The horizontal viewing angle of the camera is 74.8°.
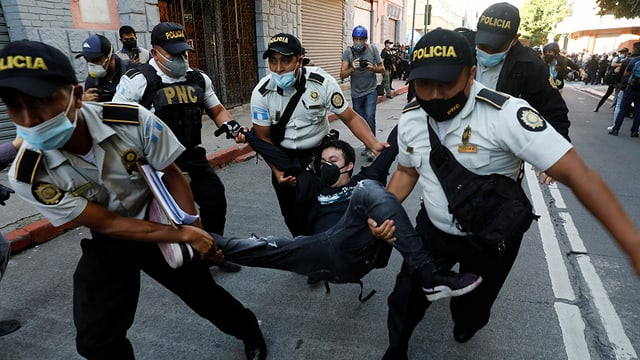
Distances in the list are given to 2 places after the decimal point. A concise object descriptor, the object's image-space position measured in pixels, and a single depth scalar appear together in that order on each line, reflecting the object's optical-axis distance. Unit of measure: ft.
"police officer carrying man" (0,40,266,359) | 4.57
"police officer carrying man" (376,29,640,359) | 4.97
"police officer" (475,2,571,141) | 9.07
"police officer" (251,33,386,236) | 9.39
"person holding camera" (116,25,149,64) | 16.79
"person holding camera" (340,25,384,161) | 21.48
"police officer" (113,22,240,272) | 9.30
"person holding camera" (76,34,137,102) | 12.81
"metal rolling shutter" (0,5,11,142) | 17.97
